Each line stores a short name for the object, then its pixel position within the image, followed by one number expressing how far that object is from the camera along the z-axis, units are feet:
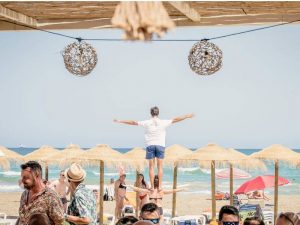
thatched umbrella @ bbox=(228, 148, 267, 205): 53.16
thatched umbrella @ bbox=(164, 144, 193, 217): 53.98
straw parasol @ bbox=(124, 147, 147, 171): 52.39
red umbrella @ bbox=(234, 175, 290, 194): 74.04
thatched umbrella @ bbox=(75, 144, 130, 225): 51.13
